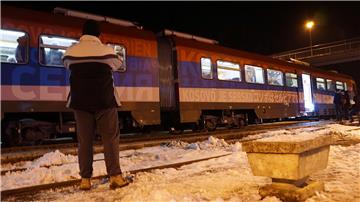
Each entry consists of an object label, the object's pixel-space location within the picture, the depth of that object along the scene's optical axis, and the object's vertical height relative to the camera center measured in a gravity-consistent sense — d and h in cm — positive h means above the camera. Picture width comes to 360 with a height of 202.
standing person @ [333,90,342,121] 1895 +64
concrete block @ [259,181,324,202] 374 -72
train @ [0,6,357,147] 906 +141
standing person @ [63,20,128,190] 439 +29
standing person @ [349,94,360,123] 2092 +66
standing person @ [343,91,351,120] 1945 +63
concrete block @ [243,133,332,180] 375 -36
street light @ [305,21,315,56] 4366 +1057
